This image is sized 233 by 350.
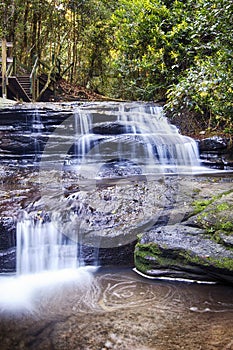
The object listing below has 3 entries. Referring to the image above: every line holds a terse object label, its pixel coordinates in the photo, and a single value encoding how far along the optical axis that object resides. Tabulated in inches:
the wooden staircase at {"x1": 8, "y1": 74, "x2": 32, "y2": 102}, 431.8
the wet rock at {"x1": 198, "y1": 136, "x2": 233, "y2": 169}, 314.0
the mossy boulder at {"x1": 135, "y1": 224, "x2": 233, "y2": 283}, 155.5
